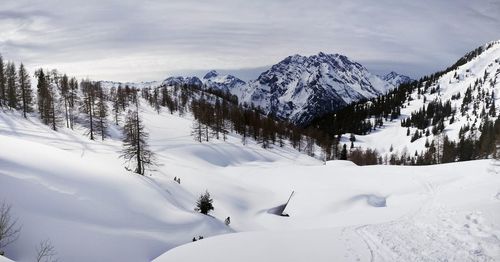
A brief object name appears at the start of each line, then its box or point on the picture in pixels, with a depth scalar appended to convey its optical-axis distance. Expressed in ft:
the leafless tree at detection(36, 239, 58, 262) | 52.85
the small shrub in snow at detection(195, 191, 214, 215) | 115.75
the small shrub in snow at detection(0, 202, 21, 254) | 51.69
